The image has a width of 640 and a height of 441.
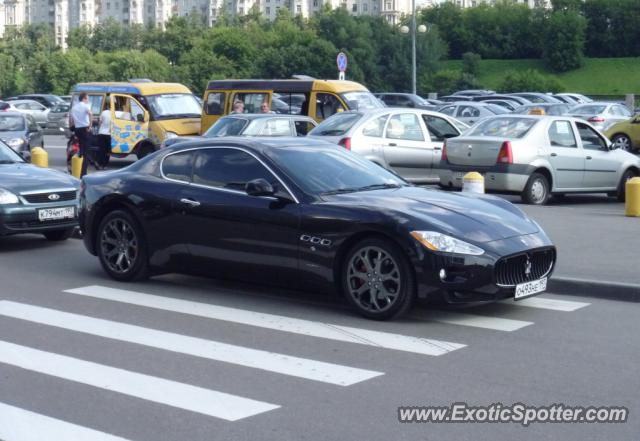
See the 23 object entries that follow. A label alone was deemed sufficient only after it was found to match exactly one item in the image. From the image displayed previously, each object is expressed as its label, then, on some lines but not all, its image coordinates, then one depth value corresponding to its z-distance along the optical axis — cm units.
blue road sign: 3469
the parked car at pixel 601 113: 3566
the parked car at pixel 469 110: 3819
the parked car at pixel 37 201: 1299
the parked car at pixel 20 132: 2605
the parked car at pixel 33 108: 5209
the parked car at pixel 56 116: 4531
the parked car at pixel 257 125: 2112
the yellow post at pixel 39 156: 2225
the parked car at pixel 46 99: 5638
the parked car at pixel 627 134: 3093
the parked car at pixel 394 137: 1928
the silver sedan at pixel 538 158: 1778
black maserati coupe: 880
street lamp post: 5366
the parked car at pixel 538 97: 5028
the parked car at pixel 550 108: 3859
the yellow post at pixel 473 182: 1580
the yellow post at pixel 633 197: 1556
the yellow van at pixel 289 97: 2516
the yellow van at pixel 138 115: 2636
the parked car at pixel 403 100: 4871
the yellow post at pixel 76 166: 2202
